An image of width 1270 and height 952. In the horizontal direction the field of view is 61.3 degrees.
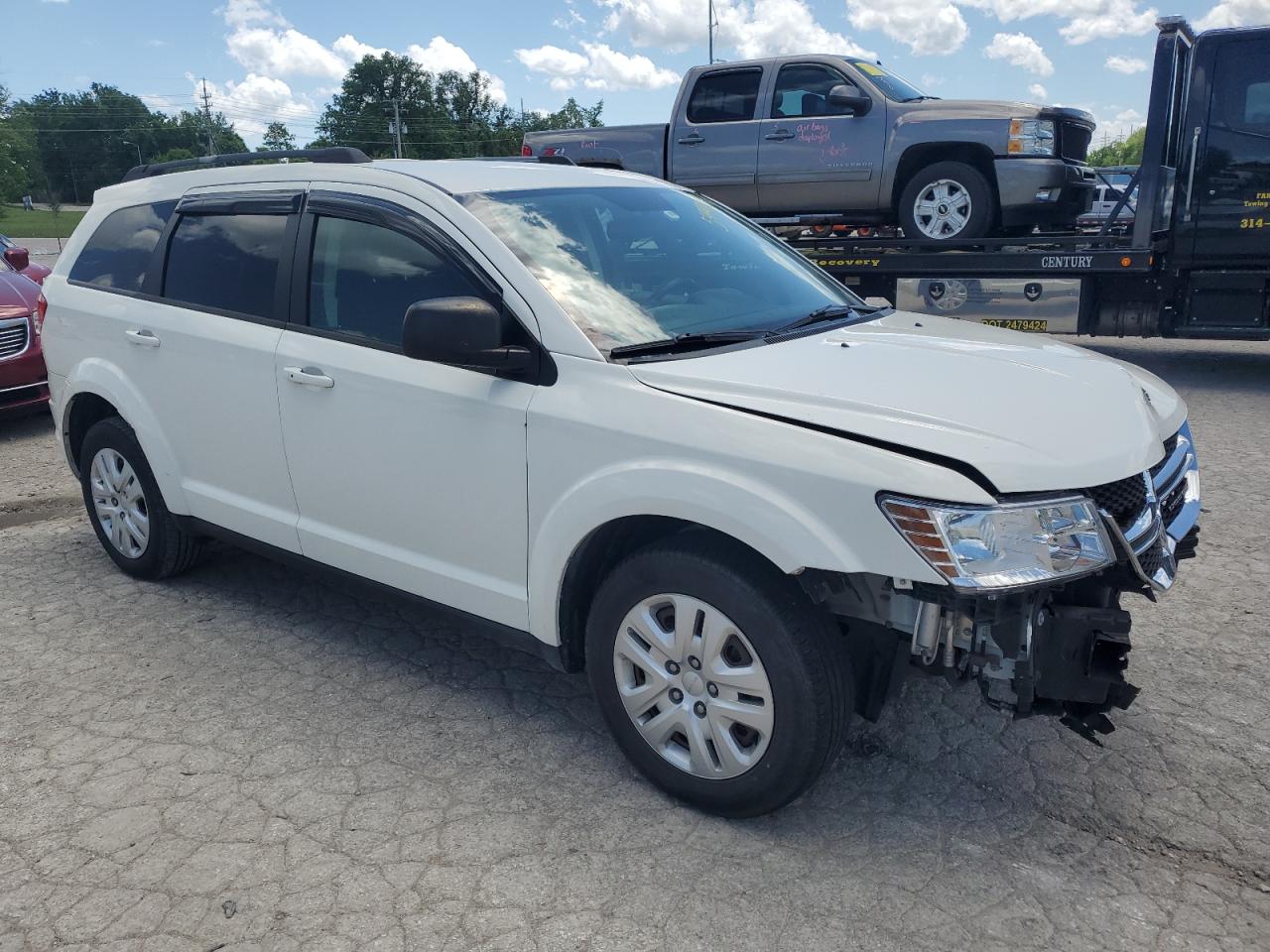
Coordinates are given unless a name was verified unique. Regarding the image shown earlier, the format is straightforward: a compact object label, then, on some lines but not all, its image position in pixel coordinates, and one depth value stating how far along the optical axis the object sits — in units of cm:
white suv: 256
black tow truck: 853
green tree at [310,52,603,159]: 9994
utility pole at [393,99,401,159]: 9112
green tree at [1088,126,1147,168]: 7565
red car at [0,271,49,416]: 802
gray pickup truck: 932
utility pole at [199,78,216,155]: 10824
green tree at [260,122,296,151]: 10638
